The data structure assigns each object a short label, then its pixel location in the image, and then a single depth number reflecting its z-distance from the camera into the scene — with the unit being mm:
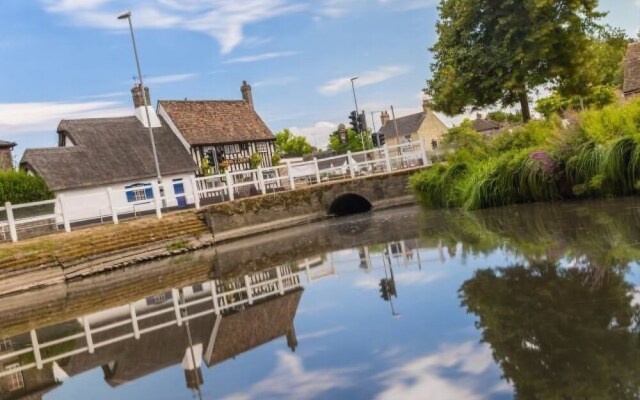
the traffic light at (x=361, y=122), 28234
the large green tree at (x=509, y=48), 19922
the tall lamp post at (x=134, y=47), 25891
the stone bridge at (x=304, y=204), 19453
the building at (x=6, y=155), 32188
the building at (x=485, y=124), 76112
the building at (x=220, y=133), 37531
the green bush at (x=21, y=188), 26469
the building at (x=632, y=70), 32588
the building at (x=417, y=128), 72500
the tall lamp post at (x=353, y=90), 43669
